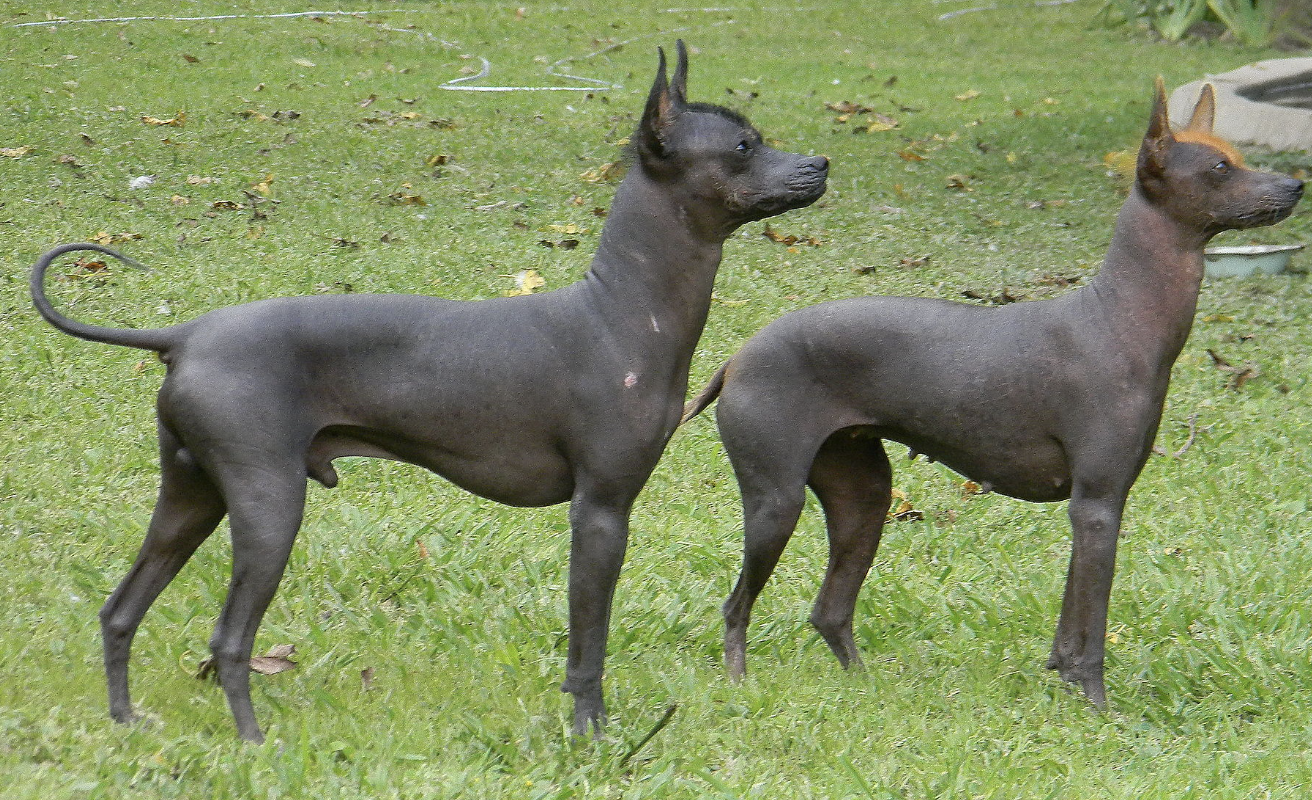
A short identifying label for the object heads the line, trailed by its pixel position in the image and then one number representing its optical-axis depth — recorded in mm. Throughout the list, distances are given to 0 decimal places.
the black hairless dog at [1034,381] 7883
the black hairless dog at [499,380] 6793
